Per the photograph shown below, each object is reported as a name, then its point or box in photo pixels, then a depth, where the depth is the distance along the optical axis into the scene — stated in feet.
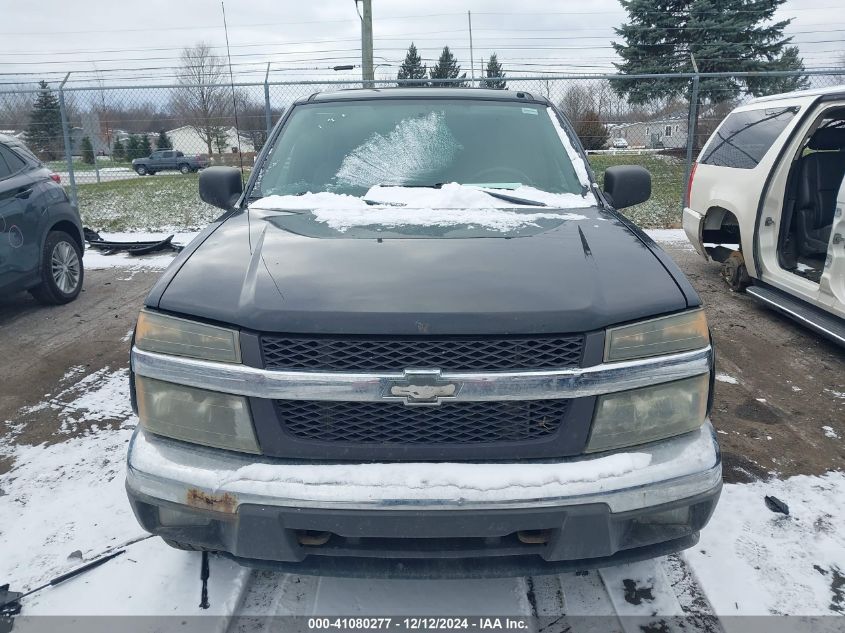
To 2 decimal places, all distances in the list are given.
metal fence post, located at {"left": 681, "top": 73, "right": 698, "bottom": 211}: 31.01
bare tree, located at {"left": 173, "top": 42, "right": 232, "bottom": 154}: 35.99
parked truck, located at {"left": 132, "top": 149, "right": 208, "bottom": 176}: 73.18
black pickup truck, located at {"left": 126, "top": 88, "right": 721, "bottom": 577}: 5.78
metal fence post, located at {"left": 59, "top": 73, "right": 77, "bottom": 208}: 33.96
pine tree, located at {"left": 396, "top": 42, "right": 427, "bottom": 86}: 82.12
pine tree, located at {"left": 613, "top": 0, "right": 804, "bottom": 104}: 71.77
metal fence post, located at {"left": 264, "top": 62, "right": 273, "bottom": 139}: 32.42
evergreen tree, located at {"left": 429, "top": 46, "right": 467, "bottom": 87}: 105.60
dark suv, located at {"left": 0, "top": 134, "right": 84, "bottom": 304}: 16.97
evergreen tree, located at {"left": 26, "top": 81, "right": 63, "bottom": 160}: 39.40
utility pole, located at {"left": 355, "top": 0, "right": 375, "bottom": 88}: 36.63
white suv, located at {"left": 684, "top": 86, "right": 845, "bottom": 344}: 15.96
